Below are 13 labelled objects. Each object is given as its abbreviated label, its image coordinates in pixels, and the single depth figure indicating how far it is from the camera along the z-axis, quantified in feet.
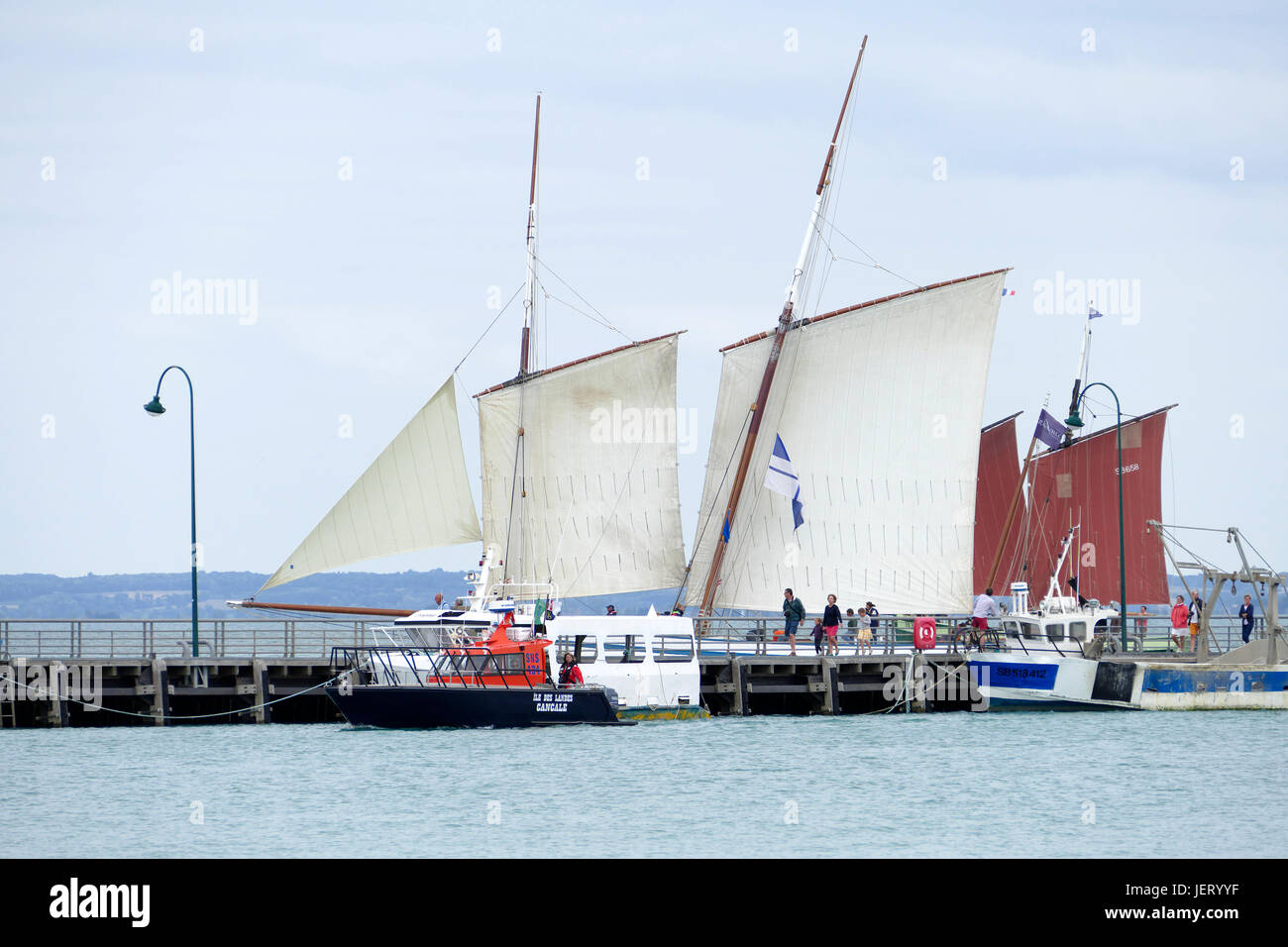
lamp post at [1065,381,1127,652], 170.30
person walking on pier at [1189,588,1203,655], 168.14
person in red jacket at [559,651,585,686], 144.56
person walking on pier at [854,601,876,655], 169.89
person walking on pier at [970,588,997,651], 176.65
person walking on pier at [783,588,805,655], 161.58
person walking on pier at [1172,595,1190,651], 183.11
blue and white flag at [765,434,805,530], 203.00
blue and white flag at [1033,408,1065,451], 237.86
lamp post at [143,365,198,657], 151.02
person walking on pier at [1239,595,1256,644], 178.60
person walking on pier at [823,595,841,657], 164.14
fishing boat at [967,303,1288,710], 181.47
